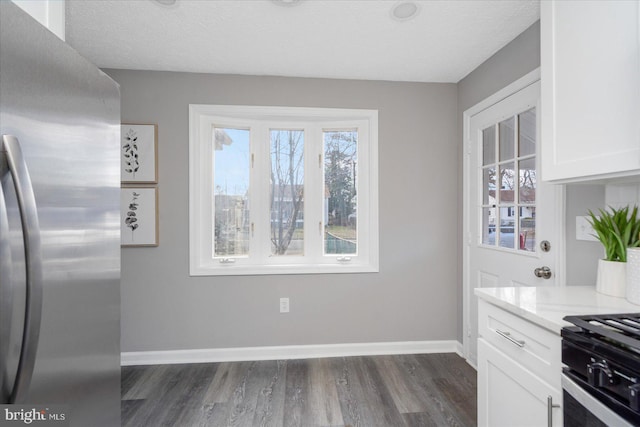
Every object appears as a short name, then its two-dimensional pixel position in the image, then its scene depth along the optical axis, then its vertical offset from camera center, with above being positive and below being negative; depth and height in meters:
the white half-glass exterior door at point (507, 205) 1.71 +0.04
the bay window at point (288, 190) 2.54 +0.19
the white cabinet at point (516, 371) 0.97 -0.60
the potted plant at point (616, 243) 1.20 -0.14
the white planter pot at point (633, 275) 1.10 -0.24
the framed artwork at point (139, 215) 2.38 -0.02
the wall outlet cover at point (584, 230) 1.46 -0.10
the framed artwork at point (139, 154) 2.39 +0.47
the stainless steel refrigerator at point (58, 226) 0.58 -0.03
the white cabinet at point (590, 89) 0.98 +0.46
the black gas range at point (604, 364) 0.72 -0.41
